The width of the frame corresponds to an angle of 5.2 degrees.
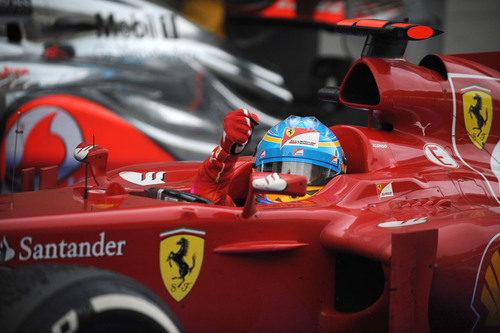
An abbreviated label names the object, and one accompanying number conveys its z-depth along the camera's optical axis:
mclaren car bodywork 20.46
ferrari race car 16.01
